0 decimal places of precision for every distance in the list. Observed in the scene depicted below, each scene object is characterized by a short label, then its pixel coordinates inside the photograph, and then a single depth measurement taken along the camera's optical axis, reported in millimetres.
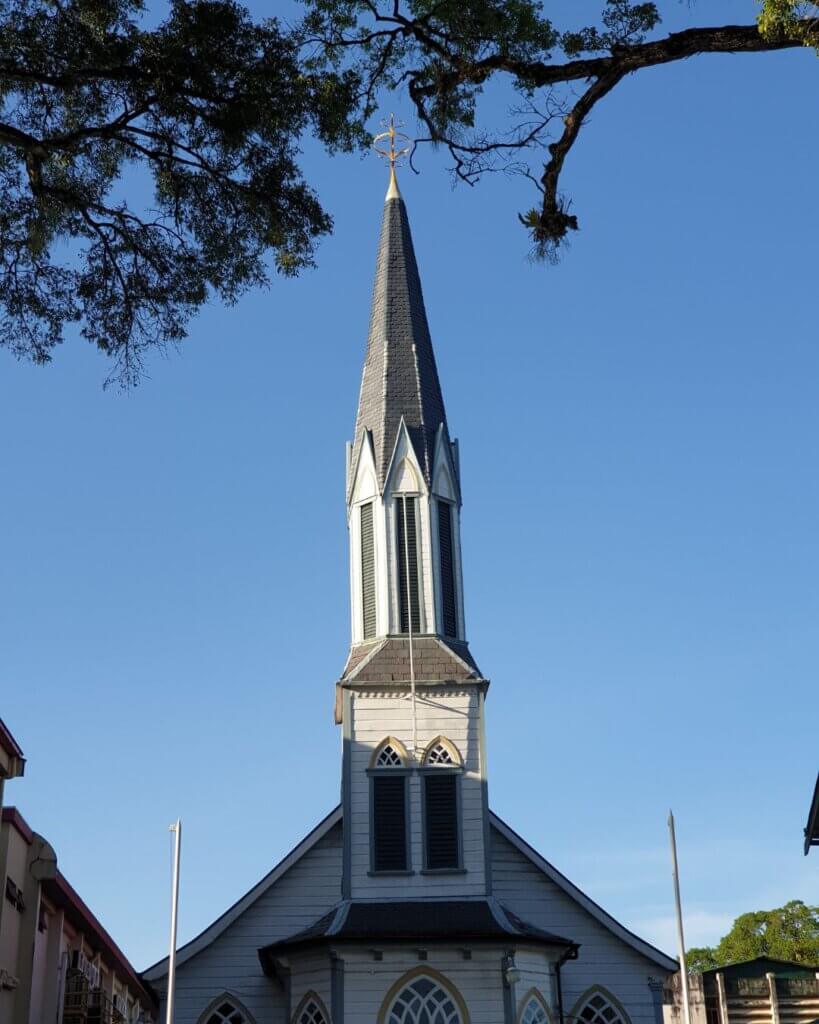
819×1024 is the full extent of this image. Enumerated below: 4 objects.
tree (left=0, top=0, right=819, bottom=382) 12062
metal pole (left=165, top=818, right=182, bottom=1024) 28328
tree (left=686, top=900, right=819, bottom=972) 75438
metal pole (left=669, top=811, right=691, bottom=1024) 28719
